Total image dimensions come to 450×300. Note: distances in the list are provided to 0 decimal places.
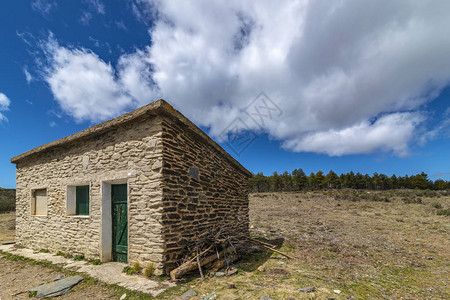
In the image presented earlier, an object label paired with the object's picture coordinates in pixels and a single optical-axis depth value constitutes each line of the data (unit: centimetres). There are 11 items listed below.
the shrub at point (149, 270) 516
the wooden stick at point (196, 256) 539
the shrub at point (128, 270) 540
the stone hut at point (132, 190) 546
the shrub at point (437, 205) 1817
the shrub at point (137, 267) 540
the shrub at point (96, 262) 622
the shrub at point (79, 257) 673
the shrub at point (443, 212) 1527
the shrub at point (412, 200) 2211
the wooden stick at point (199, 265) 519
